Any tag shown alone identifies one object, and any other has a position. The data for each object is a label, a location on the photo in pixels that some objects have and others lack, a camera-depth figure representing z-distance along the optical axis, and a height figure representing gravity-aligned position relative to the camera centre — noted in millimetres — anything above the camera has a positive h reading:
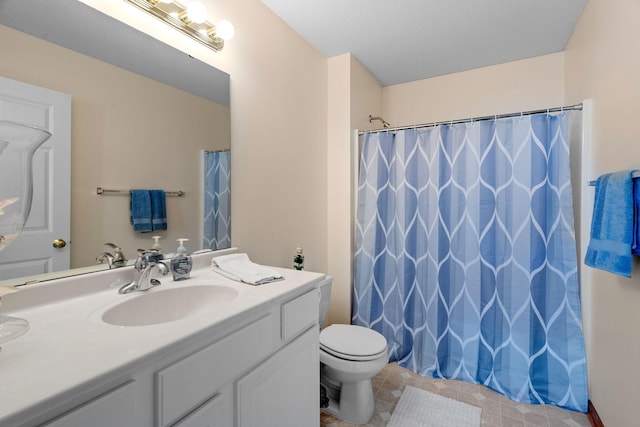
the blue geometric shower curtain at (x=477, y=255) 1786 -298
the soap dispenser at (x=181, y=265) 1192 -216
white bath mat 1600 -1143
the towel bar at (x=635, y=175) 1104 +140
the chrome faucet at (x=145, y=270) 1049 -214
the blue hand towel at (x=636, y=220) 1134 -31
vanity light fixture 1188 +842
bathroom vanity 531 -326
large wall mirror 918 +403
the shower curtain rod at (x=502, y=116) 1783 +635
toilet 1552 -823
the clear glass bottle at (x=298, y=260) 1819 -296
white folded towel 1172 -249
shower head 2654 +852
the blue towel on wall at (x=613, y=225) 1147 -54
